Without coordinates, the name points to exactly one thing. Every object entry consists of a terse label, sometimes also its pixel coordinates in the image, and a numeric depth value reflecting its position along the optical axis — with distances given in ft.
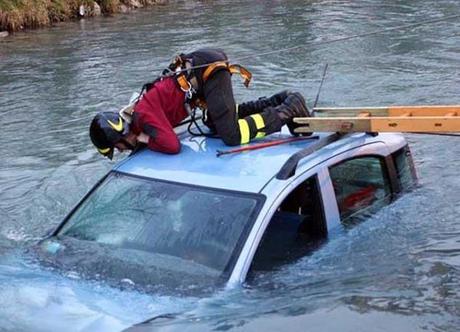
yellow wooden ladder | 34.86
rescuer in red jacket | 35.17
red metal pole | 33.40
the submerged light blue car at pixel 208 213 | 29.53
